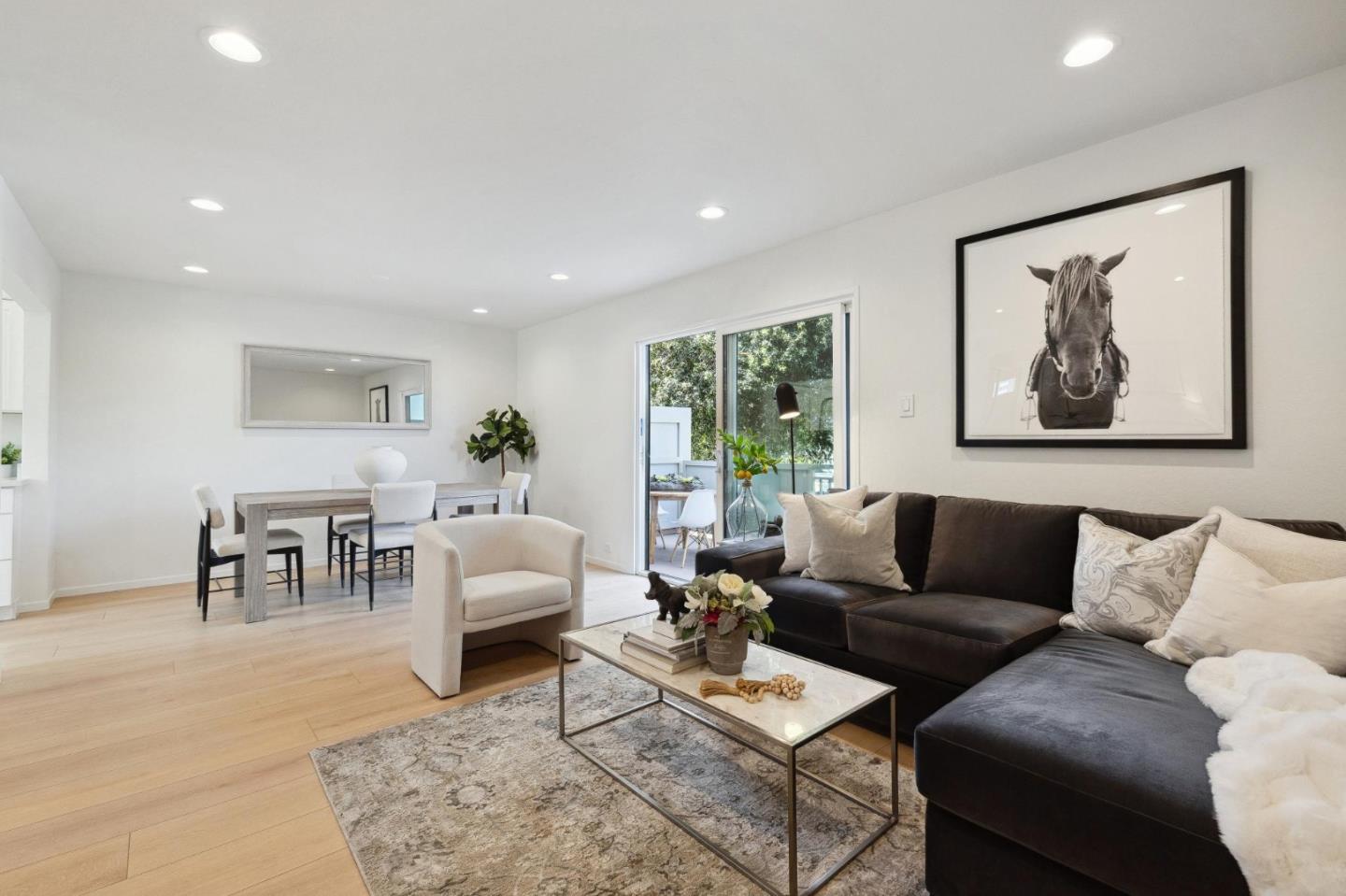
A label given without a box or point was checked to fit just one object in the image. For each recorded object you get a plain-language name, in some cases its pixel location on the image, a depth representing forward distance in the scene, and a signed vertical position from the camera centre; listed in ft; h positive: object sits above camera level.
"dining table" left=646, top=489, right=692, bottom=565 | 17.75 -1.34
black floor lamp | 13.15 +1.13
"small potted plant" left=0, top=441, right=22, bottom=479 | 13.17 -0.19
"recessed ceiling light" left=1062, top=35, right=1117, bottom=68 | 6.53 +4.43
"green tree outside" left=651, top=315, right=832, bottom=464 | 12.70 +1.75
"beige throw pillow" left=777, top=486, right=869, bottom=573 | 10.21 -1.21
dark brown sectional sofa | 4.01 -2.22
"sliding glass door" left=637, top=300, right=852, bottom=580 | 12.57 +0.84
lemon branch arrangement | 13.37 -0.14
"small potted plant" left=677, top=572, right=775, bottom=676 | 6.30 -1.71
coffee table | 5.12 -2.35
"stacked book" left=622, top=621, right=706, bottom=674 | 6.57 -2.17
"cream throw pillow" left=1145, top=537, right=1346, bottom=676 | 5.36 -1.49
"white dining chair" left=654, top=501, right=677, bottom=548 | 18.84 -2.08
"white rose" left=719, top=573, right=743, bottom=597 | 6.32 -1.37
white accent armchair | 9.06 -2.14
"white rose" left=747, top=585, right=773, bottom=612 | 6.38 -1.55
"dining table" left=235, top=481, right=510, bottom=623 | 12.69 -1.32
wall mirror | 17.60 +1.92
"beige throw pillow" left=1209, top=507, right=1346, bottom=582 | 5.99 -0.96
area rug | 5.35 -3.68
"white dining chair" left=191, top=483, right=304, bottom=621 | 13.03 -2.03
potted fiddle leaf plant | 20.90 +0.50
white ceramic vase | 14.99 -0.32
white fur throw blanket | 3.42 -2.02
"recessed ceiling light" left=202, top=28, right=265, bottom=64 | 6.37 +4.36
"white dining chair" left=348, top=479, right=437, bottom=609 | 13.94 -1.45
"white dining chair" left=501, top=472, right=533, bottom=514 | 17.99 -1.03
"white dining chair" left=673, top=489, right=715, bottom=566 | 16.46 -1.57
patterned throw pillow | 6.67 -1.42
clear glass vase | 13.99 -1.45
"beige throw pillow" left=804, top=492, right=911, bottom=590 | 9.37 -1.40
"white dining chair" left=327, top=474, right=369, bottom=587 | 15.51 -1.91
